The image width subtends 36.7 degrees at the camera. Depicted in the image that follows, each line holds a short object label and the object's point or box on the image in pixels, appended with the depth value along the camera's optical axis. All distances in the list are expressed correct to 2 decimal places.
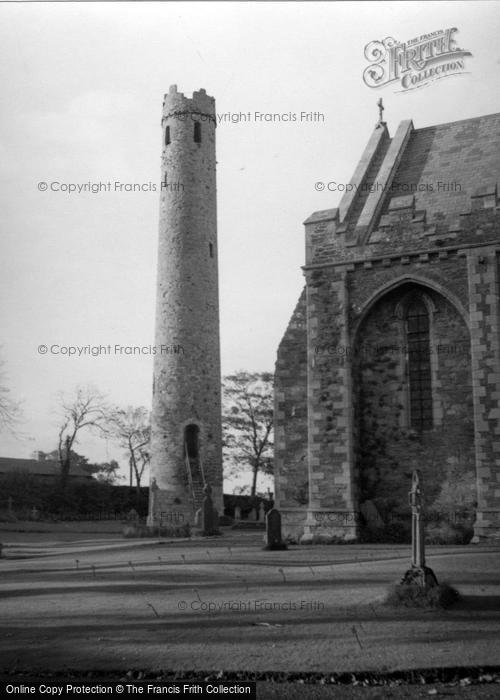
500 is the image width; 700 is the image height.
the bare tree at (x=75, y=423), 48.88
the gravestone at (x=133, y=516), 39.92
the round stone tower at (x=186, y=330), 31.47
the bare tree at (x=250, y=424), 48.78
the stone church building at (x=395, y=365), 18.48
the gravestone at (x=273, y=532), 17.27
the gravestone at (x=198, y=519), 26.37
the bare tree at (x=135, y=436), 58.19
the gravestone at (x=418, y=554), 9.18
